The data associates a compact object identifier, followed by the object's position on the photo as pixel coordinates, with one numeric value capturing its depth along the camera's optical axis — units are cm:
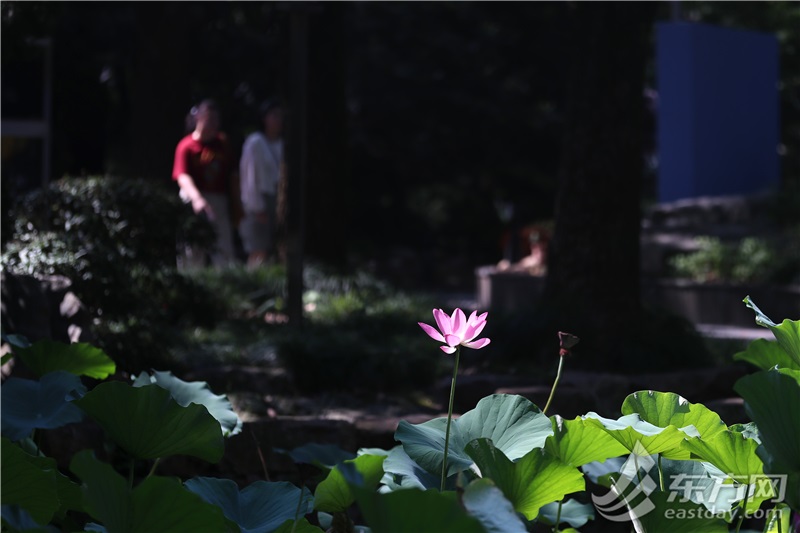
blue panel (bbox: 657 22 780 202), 3300
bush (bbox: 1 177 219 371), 1039
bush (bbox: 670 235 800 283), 2194
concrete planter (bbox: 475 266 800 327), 2103
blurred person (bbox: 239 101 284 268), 2030
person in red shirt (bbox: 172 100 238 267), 1748
